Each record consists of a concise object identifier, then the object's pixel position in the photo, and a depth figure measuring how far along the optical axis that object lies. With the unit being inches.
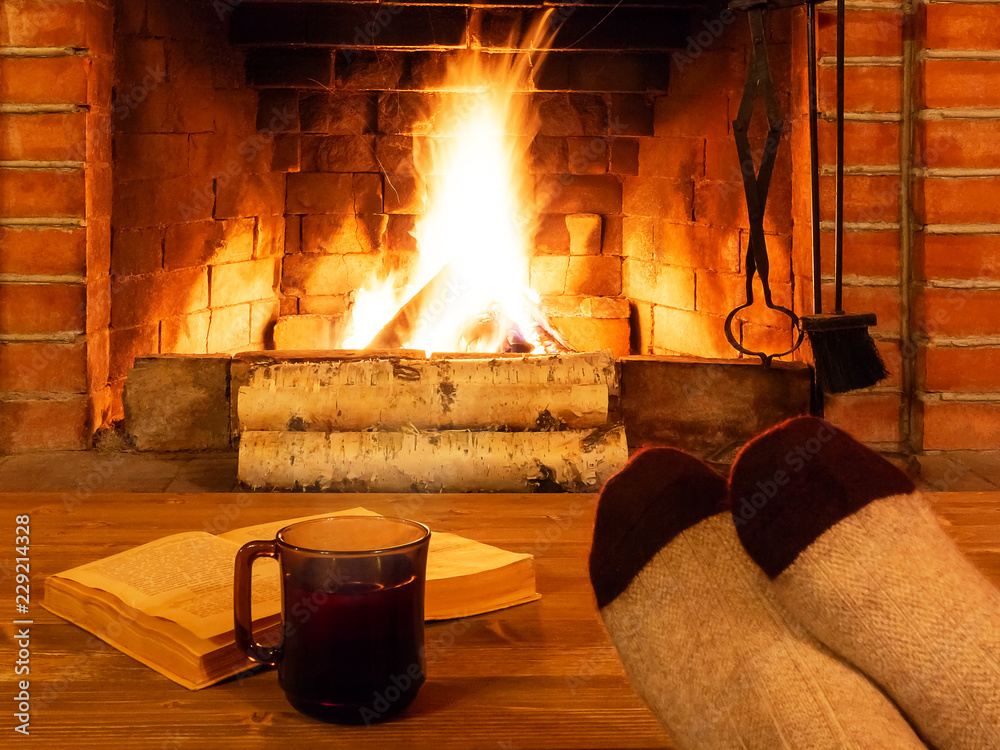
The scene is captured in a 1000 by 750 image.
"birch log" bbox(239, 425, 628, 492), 60.2
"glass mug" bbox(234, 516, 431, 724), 21.7
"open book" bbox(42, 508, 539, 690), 23.7
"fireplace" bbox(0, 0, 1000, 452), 70.3
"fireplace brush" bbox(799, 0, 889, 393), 57.3
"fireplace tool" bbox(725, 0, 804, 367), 51.4
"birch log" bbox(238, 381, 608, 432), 61.9
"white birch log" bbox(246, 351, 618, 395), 62.2
